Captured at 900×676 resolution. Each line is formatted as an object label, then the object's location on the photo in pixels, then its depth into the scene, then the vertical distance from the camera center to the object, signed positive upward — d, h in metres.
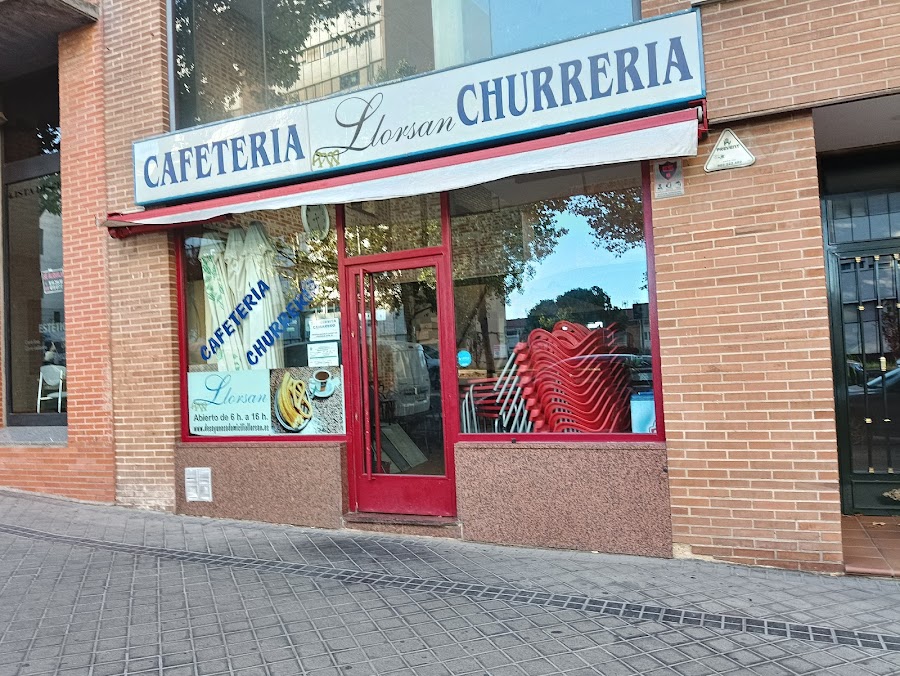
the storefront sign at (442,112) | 4.48 +1.95
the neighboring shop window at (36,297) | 7.39 +0.91
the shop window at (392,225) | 5.56 +1.18
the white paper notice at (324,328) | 5.89 +0.32
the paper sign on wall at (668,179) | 4.56 +1.19
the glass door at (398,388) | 5.49 -0.25
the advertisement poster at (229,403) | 6.12 -0.35
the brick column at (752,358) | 4.21 -0.10
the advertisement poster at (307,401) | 5.84 -0.34
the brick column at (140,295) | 6.33 +0.75
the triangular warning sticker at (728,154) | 4.39 +1.29
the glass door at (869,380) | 5.25 -0.35
